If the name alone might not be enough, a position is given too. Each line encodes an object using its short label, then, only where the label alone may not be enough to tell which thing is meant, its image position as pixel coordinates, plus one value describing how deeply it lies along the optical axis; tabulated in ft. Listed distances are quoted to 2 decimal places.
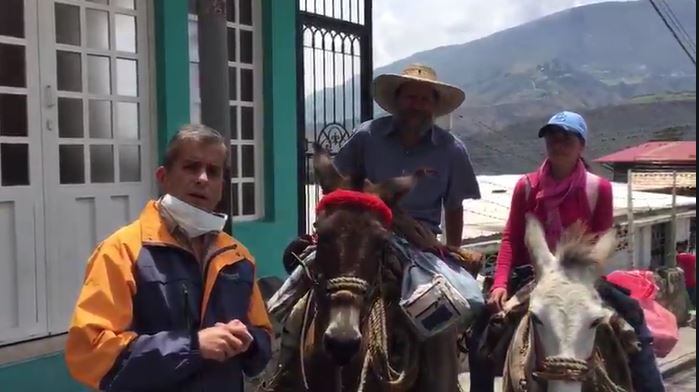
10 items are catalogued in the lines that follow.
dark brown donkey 11.57
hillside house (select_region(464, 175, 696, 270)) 41.47
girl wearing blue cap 14.66
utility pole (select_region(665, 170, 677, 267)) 50.38
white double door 19.53
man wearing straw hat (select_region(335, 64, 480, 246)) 14.94
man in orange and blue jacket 8.23
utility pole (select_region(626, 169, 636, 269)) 45.30
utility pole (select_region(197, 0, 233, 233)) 13.48
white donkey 11.80
